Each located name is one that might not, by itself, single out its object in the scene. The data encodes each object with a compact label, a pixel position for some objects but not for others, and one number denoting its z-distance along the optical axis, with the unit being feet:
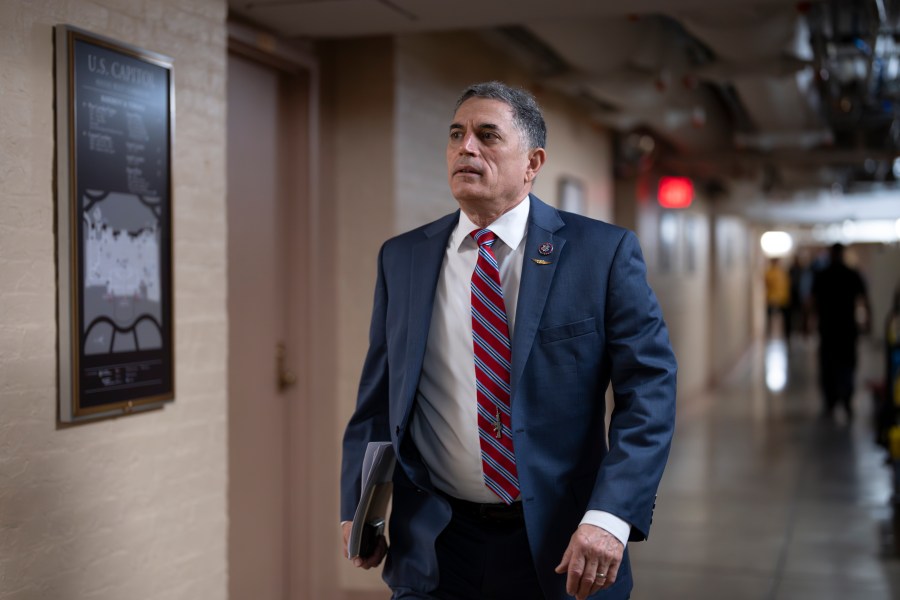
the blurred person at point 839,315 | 31.78
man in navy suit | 6.43
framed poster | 8.57
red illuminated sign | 33.42
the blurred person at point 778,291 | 62.95
